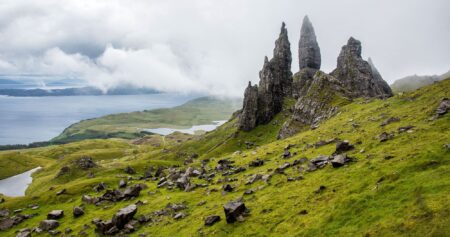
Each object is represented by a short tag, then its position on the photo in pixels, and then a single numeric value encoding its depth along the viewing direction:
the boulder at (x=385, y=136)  53.19
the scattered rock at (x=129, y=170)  141.12
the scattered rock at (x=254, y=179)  59.44
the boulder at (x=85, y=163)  171.75
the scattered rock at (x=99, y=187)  105.59
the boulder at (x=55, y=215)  78.94
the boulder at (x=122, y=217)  56.94
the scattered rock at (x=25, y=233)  69.81
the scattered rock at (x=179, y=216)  54.21
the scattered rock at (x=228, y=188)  60.06
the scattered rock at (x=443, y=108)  53.53
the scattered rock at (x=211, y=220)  45.72
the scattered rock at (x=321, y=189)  42.75
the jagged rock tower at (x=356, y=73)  176.25
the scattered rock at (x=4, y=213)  94.75
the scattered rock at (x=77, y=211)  77.06
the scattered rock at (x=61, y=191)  105.52
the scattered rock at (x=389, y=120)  65.69
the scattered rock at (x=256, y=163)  75.26
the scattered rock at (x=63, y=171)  171.19
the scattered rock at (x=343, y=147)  55.84
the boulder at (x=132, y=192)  80.69
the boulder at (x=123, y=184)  99.41
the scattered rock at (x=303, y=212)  39.22
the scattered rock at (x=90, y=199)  84.93
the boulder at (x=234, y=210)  43.78
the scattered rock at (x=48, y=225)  72.31
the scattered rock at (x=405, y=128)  54.31
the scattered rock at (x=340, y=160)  48.41
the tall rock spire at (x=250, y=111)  195.48
